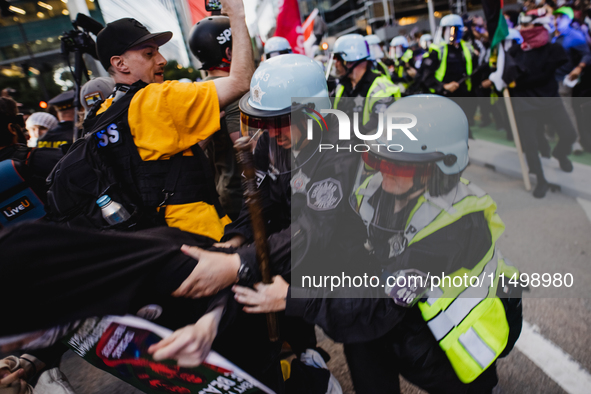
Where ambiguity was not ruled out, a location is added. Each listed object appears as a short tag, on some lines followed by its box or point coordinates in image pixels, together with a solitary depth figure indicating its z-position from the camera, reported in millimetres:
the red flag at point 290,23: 5250
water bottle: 1698
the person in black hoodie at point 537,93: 4398
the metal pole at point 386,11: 30995
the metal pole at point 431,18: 14255
